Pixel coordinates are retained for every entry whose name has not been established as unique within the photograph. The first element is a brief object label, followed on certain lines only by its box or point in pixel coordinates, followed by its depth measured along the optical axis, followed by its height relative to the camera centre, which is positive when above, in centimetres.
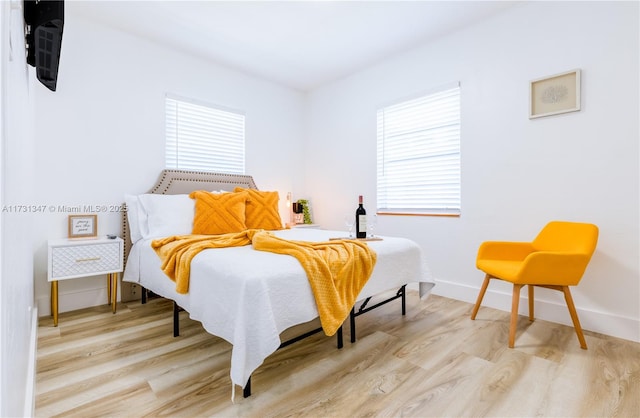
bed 150 -42
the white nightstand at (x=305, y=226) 425 -24
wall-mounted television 123 +71
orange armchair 209 -36
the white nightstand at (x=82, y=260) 251 -43
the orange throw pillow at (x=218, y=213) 294 -5
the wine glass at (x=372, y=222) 272 -12
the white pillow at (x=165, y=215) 285 -7
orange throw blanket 177 -33
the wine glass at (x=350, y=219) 417 -14
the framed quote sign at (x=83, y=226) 283 -17
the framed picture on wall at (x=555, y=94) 250 +91
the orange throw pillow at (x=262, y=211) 325 -4
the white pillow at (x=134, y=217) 291 -9
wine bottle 259 -12
